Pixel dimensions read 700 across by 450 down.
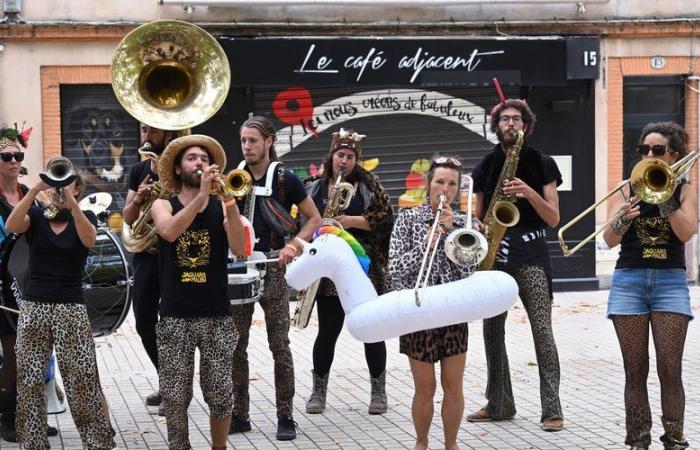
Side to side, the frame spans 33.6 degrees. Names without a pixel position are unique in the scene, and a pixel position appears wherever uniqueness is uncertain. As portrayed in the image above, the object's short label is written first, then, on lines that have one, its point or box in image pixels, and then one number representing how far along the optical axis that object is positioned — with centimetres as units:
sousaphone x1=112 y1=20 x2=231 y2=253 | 713
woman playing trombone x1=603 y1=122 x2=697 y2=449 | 652
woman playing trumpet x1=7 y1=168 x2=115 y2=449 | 644
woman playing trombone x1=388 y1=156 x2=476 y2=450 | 643
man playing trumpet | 608
